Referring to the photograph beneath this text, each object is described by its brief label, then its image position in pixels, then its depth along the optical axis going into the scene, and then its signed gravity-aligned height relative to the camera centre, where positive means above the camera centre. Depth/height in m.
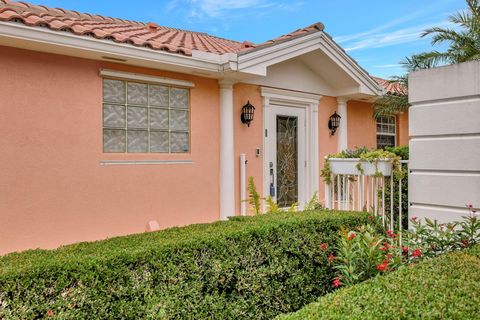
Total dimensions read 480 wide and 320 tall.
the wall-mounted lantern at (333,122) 9.50 +0.91
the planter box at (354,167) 5.38 -0.15
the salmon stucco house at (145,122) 5.50 +0.69
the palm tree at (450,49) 8.39 +2.56
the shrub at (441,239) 3.77 -0.87
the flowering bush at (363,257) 3.62 -1.02
